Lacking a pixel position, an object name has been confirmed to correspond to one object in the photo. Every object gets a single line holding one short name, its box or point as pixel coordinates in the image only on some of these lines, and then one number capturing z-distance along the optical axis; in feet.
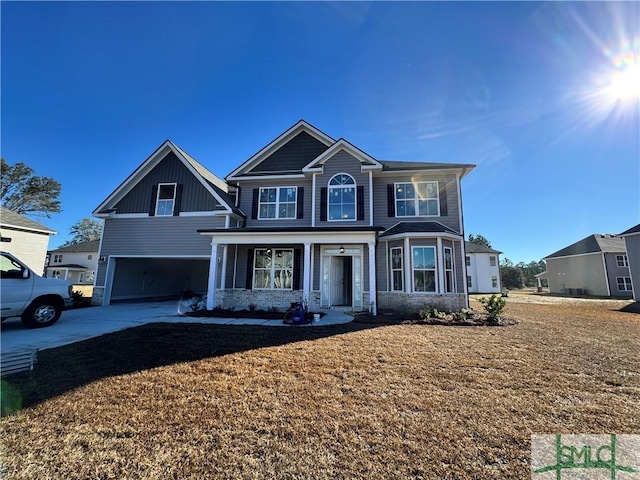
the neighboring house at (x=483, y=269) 96.32
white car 24.71
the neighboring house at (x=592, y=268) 84.74
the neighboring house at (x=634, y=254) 56.08
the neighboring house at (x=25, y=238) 49.01
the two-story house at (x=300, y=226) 37.78
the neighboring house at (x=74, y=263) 110.73
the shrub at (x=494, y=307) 31.35
